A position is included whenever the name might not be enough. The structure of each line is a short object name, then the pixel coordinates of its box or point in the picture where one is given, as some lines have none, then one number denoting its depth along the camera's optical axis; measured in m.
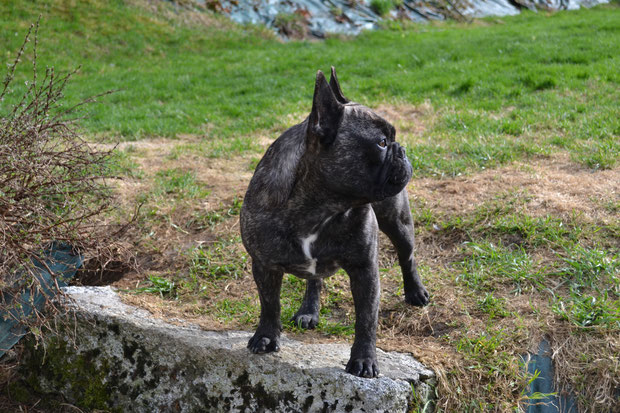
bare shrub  3.96
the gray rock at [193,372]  3.49
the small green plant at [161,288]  4.96
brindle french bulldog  3.01
